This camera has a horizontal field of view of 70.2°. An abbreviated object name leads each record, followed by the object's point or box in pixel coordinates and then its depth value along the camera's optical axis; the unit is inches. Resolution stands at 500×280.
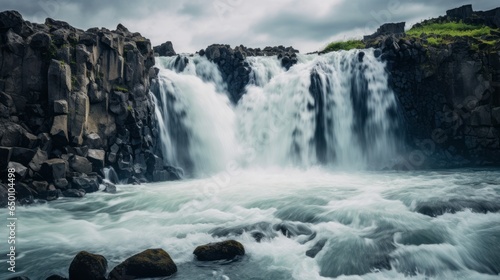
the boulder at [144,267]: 303.7
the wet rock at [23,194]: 568.7
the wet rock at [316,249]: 356.2
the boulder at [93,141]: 708.0
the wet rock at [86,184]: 642.2
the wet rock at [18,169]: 569.1
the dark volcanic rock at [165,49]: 1343.6
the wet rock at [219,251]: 344.5
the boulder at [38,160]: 598.0
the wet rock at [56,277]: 295.6
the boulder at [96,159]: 692.7
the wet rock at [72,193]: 622.0
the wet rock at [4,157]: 568.7
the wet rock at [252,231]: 403.3
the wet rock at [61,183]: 614.2
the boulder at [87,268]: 294.4
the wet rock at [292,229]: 409.7
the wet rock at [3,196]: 545.9
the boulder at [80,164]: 653.3
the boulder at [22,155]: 585.9
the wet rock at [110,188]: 667.4
